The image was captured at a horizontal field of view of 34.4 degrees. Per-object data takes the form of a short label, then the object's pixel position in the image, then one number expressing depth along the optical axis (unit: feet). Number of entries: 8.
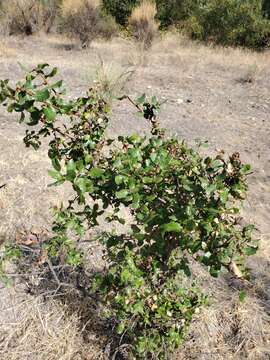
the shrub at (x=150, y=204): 4.22
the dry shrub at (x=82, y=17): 35.35
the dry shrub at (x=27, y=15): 39.11
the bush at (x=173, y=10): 48.44
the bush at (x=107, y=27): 38.61
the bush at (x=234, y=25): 40.98
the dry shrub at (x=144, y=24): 35.60
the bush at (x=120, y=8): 49.34
